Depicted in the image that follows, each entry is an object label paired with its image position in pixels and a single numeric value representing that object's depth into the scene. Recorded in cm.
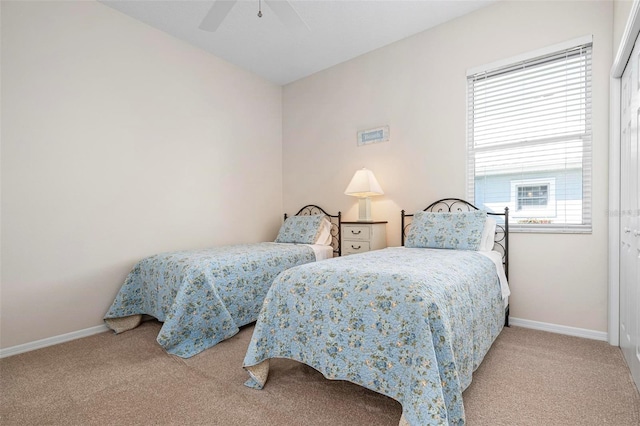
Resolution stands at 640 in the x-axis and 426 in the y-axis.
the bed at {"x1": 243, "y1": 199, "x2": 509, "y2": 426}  137
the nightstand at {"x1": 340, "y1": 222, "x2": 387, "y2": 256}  335
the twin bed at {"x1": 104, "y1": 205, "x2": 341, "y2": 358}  239
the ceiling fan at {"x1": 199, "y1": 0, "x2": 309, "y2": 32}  204
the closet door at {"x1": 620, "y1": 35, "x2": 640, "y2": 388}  181
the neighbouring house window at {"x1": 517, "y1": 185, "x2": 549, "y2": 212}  274
